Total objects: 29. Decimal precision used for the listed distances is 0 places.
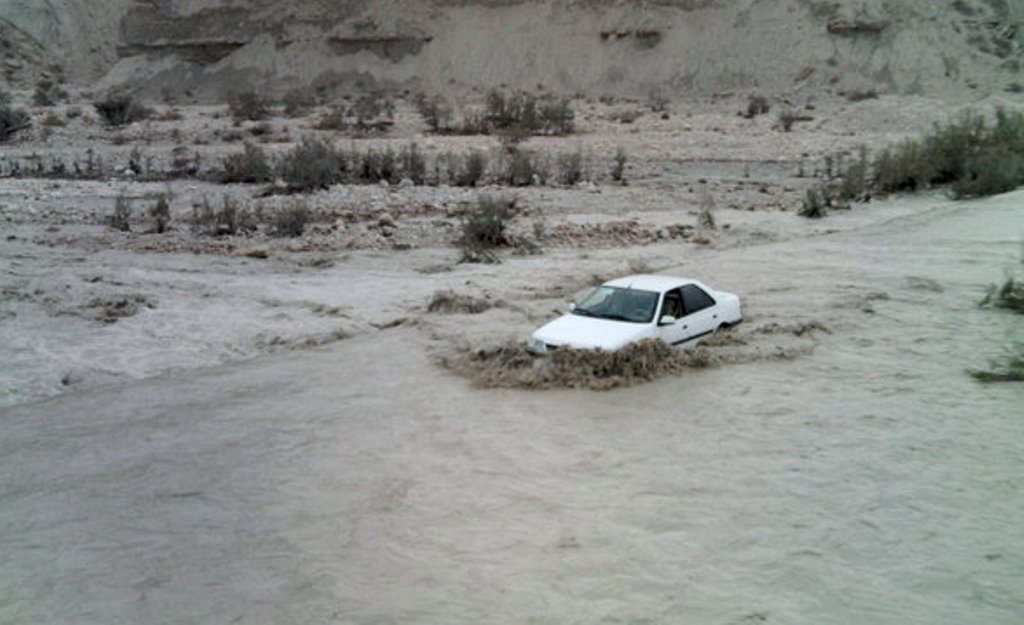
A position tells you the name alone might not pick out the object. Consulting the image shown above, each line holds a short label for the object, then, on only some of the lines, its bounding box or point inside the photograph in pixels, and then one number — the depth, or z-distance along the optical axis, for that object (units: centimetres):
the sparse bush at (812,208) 2255
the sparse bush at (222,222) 2005
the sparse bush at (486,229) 1923
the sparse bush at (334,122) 3516
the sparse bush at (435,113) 3494
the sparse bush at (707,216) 2135
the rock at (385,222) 2073
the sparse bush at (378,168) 2614
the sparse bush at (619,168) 2683
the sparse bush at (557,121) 3481
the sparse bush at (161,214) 2025
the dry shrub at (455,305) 1517
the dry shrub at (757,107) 3722
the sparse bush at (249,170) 2564
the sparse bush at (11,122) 3444
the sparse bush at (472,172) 2598
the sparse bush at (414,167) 2611
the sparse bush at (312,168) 2450
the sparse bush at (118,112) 3712
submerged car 1179
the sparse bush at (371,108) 3691
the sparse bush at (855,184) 2481
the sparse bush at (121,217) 2031
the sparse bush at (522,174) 2617
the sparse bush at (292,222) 1992
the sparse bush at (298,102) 3959
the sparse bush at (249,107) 3778
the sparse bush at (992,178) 2497
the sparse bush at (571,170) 2644
